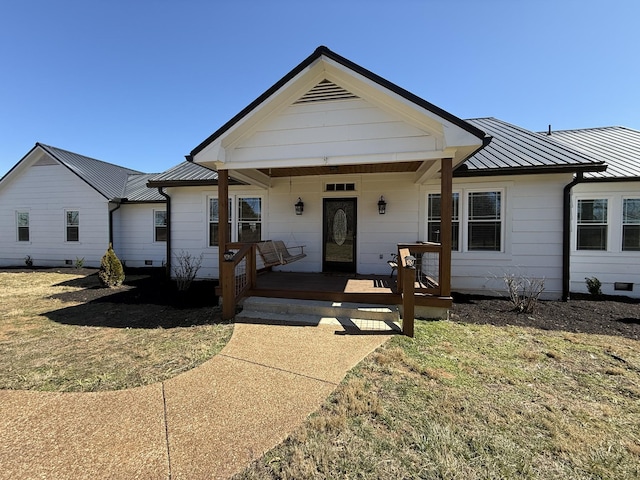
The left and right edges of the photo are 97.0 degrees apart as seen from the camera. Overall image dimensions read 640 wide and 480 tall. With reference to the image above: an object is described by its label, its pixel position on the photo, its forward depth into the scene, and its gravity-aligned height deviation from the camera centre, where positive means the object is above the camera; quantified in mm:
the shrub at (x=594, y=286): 7504 -1480
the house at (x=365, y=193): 5574 +1116
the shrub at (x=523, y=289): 6105 -1429
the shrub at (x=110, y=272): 8680 -1263
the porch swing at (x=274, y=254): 6786 -594
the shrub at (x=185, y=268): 8414 -1235
